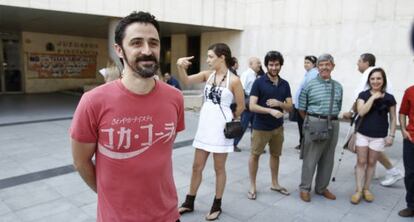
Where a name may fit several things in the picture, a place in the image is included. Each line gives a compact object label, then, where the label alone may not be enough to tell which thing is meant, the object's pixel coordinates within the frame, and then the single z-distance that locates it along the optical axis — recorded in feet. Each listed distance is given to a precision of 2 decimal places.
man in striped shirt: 12.64
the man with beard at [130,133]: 5.27
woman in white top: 11.06
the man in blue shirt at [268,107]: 12.55
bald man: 20.83
